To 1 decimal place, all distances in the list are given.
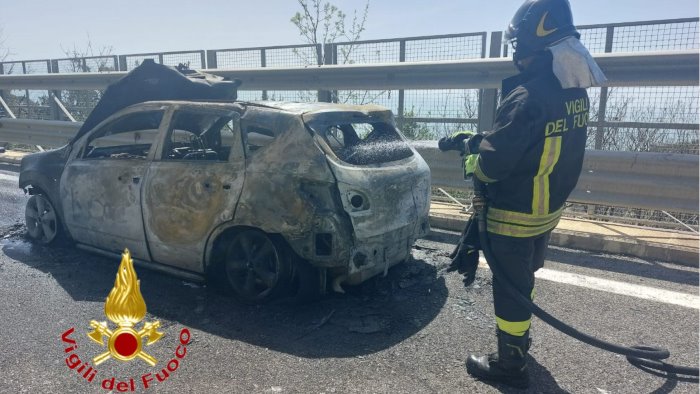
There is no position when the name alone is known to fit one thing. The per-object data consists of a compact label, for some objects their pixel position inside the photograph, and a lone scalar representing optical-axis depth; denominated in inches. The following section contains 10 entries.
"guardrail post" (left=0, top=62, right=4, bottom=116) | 536.7
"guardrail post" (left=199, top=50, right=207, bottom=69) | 406.0
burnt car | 137.2
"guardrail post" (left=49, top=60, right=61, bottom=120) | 456.8
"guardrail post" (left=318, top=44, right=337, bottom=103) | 341.4
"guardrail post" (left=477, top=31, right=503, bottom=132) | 257.6
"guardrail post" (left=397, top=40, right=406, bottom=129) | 292.7
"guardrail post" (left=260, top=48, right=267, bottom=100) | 379.6
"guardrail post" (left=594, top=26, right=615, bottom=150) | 251.3
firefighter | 103.7
